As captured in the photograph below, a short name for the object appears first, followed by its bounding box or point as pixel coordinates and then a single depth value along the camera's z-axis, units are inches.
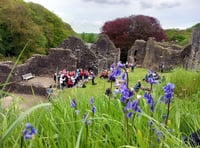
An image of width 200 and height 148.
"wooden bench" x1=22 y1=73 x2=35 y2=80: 482.9
